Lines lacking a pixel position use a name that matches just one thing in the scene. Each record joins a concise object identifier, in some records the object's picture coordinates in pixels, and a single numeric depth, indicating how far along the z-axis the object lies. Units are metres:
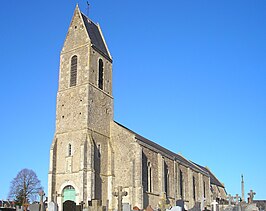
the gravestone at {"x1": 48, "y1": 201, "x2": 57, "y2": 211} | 21.44
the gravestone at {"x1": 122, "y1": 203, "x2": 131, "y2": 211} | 19.65
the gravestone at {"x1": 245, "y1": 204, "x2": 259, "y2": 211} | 24.45
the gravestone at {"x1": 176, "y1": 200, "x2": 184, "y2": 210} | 24.88
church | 33.16
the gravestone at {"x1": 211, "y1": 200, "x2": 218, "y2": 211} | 24.87
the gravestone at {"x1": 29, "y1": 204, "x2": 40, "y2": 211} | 20.28
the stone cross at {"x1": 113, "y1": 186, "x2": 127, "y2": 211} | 20.65
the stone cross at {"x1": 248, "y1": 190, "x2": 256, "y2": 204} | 34.38
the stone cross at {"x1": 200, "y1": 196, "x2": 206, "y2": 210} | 26.35
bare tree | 50.78
